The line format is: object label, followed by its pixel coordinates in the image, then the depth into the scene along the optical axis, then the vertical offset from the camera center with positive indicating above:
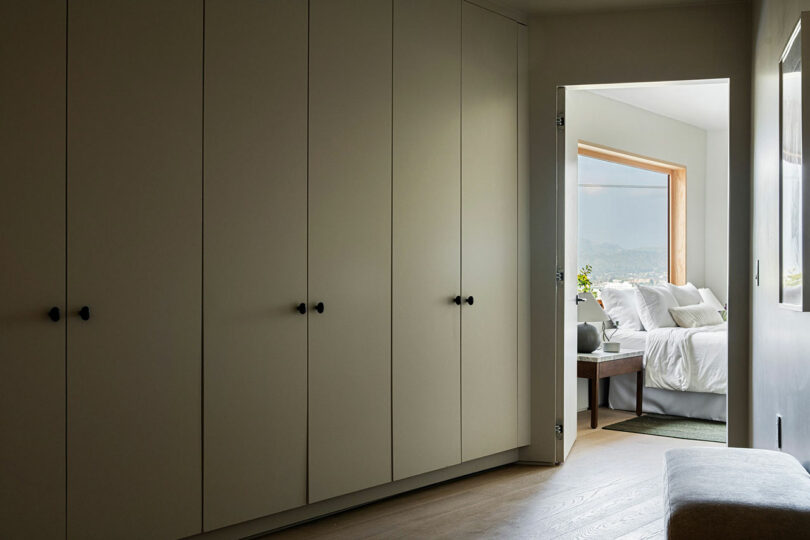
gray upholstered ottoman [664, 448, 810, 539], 1.86 -0.56
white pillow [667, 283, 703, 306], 6.52 -0.10
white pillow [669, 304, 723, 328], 6.04 -0.27
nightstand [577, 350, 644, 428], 5.13 -0.58
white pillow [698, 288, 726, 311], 7.04 -0.15
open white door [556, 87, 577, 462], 4.07 -0.07
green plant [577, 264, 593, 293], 5.96 +0.01
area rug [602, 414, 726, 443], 4.85 -0.97
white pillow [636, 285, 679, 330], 6.00 -0.20
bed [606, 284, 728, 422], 5.31 -0.65
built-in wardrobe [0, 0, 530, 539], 2.38 +0.09
